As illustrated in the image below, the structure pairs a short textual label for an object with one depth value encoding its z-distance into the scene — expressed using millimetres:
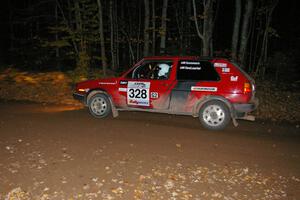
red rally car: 8828
